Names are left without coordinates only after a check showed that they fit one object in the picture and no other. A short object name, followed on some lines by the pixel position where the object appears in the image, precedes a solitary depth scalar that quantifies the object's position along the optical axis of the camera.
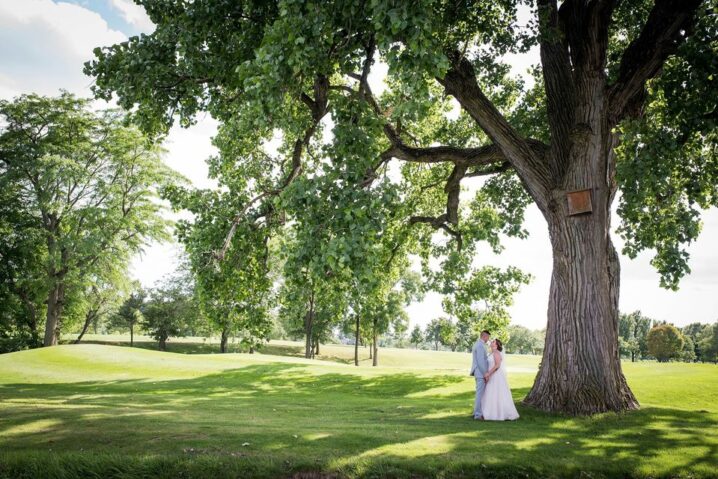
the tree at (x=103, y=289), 37.84
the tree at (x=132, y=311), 62.96
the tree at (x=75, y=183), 35.72
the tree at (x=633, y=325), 131.62
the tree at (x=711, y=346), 94.69
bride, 11.98
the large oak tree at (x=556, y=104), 10.09
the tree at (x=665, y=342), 78.38
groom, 12.58
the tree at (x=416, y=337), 46.65
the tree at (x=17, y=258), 36.50
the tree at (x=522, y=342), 135.00
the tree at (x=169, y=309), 58.09
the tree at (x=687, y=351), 85.43
